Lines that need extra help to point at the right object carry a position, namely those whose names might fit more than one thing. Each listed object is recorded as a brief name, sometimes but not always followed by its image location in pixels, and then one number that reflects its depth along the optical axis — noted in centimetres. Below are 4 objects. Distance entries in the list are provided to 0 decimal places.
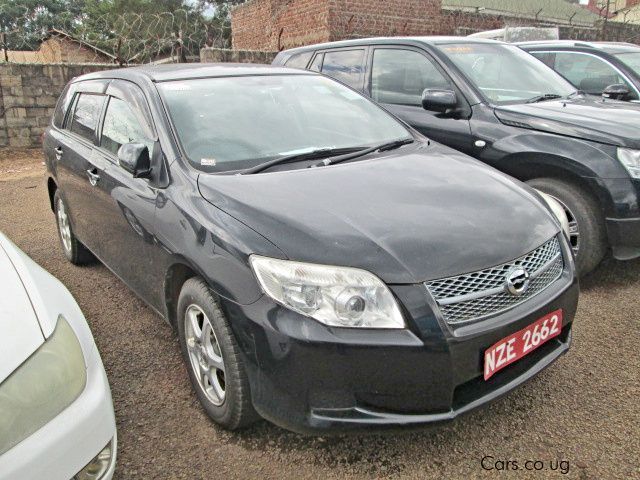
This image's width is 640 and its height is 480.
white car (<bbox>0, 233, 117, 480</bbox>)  152
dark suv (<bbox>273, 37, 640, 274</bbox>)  357
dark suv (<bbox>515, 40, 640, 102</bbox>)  595
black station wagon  195
